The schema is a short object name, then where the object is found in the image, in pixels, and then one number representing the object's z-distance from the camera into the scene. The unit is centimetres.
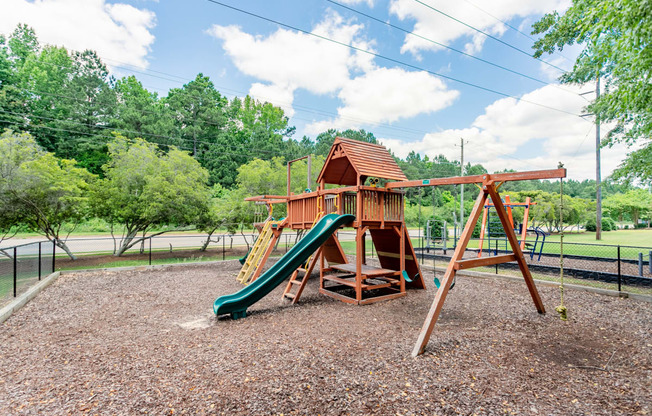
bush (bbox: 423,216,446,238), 1934
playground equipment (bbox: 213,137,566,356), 498
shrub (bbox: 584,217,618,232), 3475
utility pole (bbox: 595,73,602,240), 2317
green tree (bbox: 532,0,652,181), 336
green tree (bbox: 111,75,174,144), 2964
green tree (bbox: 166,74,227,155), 3638
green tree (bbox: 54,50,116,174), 2817
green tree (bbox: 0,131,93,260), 1053
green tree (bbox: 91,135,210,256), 1284
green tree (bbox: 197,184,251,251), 1490
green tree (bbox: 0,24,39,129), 2581
